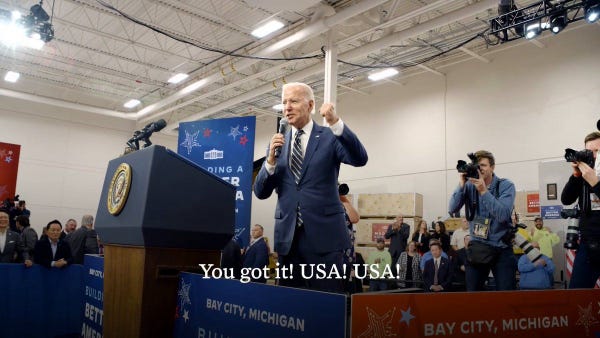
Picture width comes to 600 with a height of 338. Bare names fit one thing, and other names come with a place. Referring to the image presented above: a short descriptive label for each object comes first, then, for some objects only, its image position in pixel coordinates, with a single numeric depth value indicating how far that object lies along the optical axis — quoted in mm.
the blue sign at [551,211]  9055
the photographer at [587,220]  2682
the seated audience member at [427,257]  7740
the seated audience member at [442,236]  9219
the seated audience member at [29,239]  6281
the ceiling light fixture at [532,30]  7098
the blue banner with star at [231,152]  5203
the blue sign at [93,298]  2598
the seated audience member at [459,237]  10211
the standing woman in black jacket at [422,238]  9664
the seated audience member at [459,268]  8688
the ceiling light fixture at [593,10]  6598
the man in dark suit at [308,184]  1968
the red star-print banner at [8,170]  12375
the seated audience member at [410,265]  8695
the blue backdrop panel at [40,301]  3982
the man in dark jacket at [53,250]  4559
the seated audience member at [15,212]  9369
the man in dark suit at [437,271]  7406
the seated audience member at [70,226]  10455
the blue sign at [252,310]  1357
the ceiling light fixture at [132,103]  16438
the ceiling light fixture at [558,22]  6961
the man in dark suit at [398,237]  10883
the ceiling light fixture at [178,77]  13764
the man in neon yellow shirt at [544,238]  8977
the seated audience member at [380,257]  10102
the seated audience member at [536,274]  7996
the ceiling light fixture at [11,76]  14039
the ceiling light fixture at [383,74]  12312
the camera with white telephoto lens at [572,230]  3060
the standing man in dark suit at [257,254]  6414
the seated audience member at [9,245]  6043
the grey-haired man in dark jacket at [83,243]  7143
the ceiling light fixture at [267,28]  10148
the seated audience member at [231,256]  6078
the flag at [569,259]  7712
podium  2002
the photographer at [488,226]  3033
